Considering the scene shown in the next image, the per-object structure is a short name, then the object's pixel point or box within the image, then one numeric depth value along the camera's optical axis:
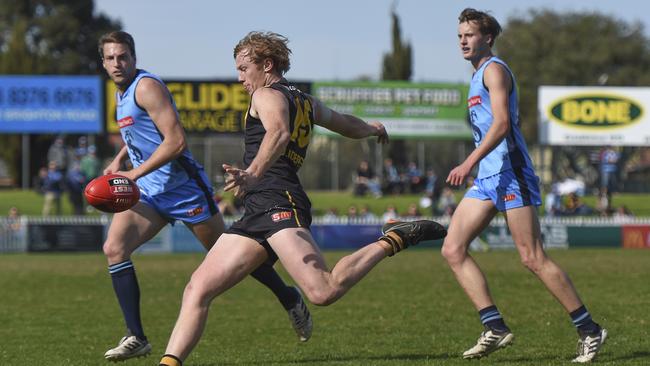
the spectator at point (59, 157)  32.50
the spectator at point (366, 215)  26.54
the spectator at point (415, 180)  41.51
